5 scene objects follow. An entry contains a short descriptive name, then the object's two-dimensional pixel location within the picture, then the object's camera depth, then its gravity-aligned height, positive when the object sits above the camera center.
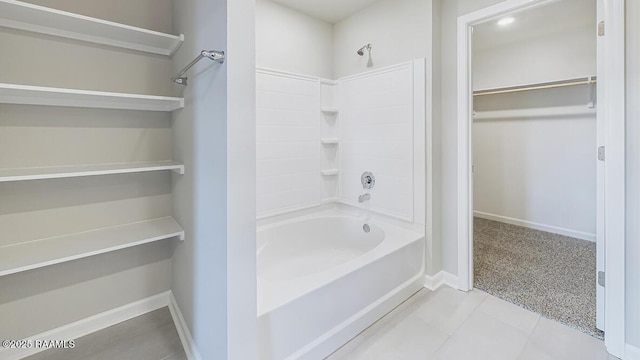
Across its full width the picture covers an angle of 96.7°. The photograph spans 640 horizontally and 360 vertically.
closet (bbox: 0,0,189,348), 1.52 +0.12
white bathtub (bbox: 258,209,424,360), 1.47 -0.71
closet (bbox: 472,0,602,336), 2.69 +0.28
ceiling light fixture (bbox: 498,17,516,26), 2.92 +1.59
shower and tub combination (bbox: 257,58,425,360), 2.05 -0.08
